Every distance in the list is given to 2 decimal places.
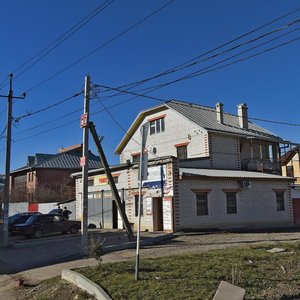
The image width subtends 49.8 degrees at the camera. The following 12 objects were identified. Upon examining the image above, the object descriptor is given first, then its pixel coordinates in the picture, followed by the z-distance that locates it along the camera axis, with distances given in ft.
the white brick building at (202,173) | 62.14
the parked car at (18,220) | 68.78
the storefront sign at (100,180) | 75.99
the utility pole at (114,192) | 49.91
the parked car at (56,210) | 88.68
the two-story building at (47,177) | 126.47
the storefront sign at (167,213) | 60.57
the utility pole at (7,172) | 54.49
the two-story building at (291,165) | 132.35
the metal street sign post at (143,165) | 23.03
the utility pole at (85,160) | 43.05
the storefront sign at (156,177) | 61.94
